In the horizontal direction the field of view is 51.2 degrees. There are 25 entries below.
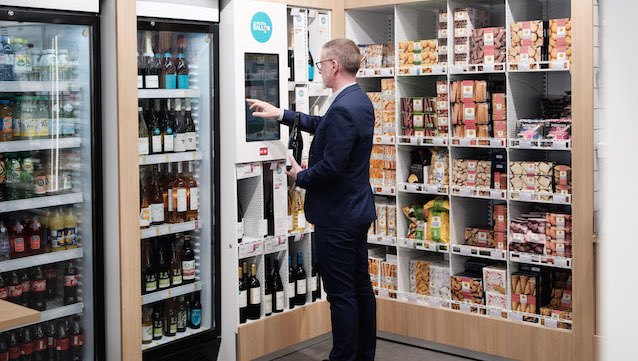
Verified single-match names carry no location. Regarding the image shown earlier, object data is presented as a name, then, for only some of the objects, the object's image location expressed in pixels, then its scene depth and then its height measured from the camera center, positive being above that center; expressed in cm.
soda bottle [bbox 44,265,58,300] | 396 -73
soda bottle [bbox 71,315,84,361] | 402 -110
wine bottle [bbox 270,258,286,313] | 489 -99
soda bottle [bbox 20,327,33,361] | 386 -109
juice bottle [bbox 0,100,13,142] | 363 +21
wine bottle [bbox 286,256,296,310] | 499 -99
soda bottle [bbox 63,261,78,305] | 396 -74
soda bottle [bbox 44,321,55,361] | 398 -108
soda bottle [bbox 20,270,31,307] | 383 -75
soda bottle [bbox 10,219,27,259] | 371 -46
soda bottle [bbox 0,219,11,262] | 365 -48
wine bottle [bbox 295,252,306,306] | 505 -97
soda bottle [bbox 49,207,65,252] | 386 -42
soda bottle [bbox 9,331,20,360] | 380 -108
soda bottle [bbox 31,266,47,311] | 386 -77
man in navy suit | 404 -21
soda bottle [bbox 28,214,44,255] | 379 -45
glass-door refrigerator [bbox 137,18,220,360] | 426 -23
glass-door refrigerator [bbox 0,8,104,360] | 363 -14
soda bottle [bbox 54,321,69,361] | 396 -110
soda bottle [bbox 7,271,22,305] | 375 -74
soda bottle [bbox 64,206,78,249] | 390 -41
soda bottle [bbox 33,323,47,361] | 392 -109
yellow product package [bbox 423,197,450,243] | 508 -52
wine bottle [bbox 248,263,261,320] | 470 -98
